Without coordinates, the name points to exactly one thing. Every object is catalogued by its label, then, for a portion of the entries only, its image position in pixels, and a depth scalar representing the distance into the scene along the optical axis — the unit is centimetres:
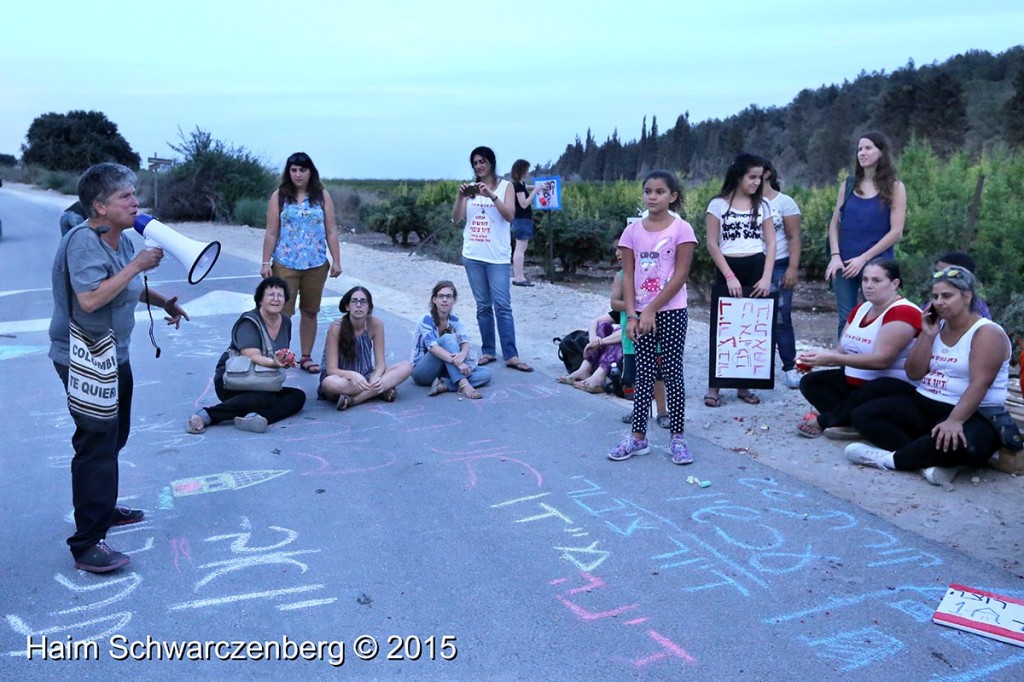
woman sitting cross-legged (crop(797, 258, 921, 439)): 523
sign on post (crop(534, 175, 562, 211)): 1297
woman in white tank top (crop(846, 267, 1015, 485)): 463
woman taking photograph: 737
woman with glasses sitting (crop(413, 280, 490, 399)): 681
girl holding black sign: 614
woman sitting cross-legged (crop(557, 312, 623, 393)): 682
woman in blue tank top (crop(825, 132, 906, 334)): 612
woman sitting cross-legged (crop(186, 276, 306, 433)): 586
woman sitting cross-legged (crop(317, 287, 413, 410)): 637
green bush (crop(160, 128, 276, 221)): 2886
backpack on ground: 735
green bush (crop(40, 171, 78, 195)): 4833
